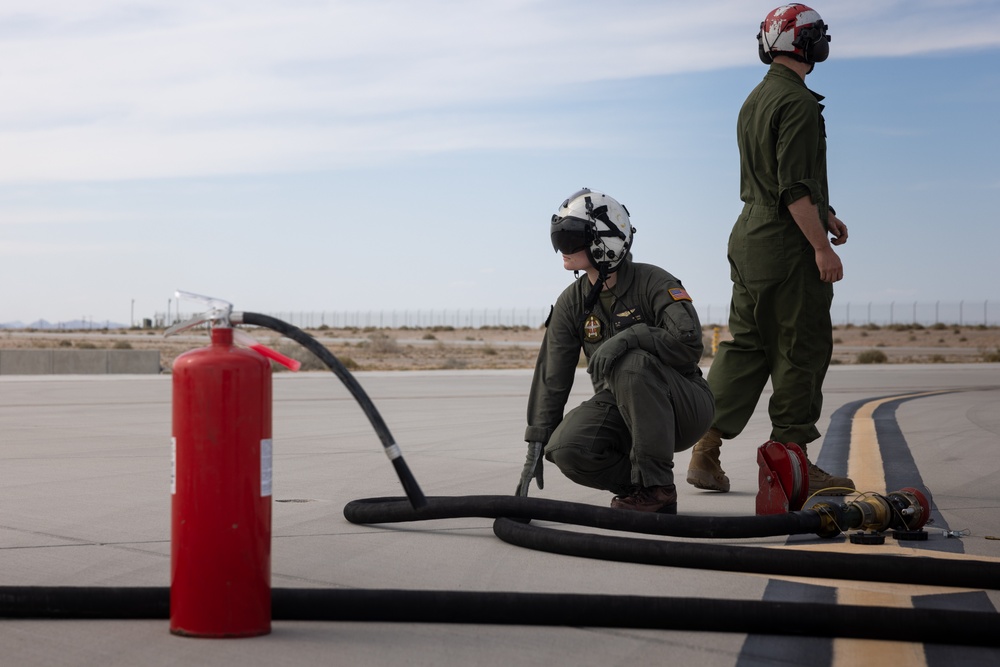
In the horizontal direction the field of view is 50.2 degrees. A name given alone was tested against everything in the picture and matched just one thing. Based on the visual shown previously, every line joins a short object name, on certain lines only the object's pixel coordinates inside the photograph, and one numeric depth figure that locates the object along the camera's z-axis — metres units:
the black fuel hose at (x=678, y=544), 3.49
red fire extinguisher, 2.78
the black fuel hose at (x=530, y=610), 2.87
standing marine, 5.47
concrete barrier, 23.78
